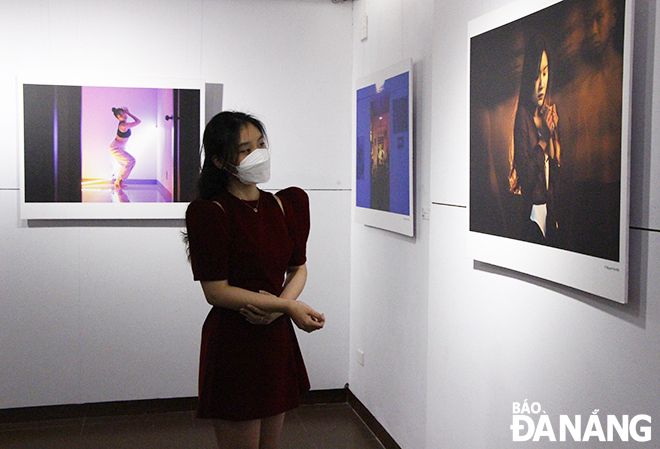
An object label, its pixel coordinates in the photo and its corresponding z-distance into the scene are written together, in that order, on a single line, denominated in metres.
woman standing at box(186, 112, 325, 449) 2.29
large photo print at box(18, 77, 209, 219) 4.46
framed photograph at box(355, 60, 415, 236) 3.62
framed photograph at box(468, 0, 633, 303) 1.79
